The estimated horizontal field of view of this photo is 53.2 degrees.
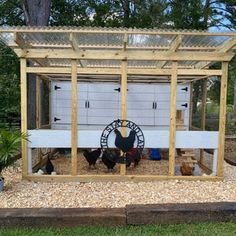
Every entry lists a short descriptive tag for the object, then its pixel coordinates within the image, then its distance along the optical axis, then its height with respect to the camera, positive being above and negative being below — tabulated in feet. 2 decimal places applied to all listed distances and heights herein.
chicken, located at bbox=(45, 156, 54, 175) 14.11 -3.92
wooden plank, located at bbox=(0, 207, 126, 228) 8.51 -4.19
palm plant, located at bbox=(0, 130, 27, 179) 11.32 -2.14
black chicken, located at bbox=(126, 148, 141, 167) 13.64 -3.02
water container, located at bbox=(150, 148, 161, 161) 18.30 -3.96
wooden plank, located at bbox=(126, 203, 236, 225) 8.74 -4.08
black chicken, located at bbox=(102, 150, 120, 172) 13.67 -3.08
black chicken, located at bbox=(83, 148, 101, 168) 15.12 -3.38
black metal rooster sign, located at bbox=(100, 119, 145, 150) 13.44 -1.57
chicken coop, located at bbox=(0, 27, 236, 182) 11.83 +1.91
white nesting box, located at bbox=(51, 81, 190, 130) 18.06 -0.01
